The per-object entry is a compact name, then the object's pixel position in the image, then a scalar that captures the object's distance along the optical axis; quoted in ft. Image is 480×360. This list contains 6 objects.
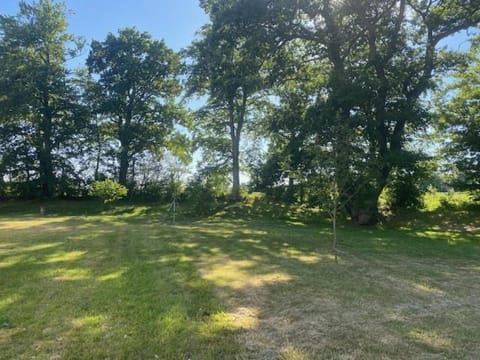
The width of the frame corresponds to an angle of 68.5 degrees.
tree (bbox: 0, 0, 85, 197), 83.71
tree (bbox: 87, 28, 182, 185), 92.27
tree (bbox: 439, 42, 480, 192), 59.93
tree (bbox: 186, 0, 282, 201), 55.01
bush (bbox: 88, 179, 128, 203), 70.18
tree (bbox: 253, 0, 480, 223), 54.90
